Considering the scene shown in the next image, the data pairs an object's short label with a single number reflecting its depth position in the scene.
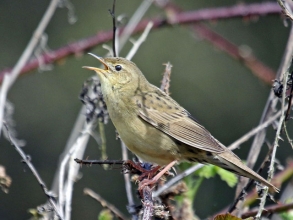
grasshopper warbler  8.45
